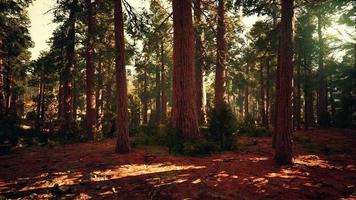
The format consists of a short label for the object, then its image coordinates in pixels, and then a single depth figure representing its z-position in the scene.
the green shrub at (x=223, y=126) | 10.73
